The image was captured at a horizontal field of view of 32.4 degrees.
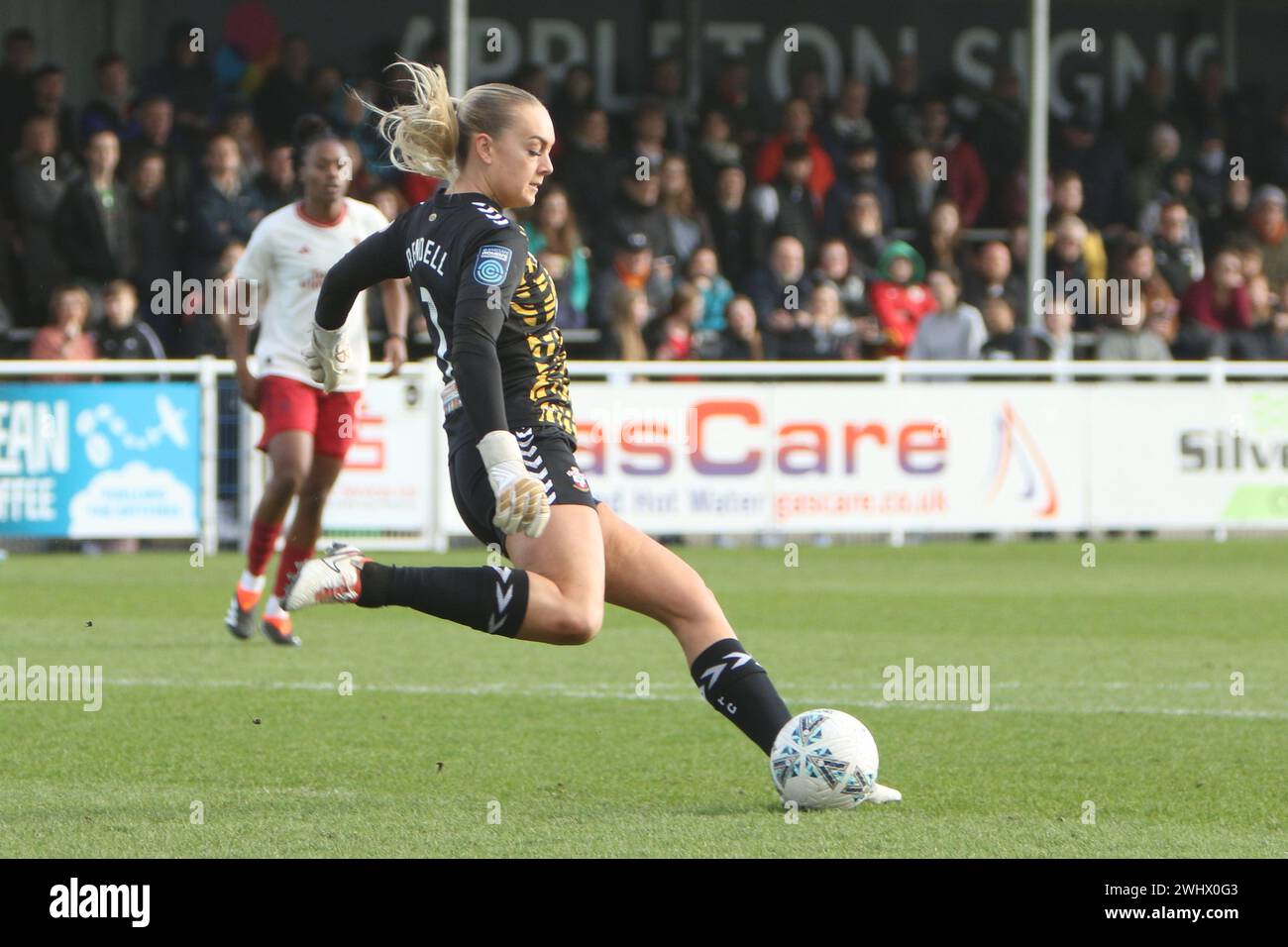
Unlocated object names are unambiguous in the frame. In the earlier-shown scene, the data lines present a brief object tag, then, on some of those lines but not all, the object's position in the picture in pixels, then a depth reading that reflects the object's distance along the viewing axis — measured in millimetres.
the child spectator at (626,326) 16703
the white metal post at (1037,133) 18328
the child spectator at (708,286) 17484
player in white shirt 9914
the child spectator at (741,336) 17125
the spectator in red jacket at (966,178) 20562
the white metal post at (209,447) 15086
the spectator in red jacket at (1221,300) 19312
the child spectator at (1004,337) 17312
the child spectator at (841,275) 17984
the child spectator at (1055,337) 17438
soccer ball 5832
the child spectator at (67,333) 15477
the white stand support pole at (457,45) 16875
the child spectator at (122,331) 15594
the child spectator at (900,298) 17734
